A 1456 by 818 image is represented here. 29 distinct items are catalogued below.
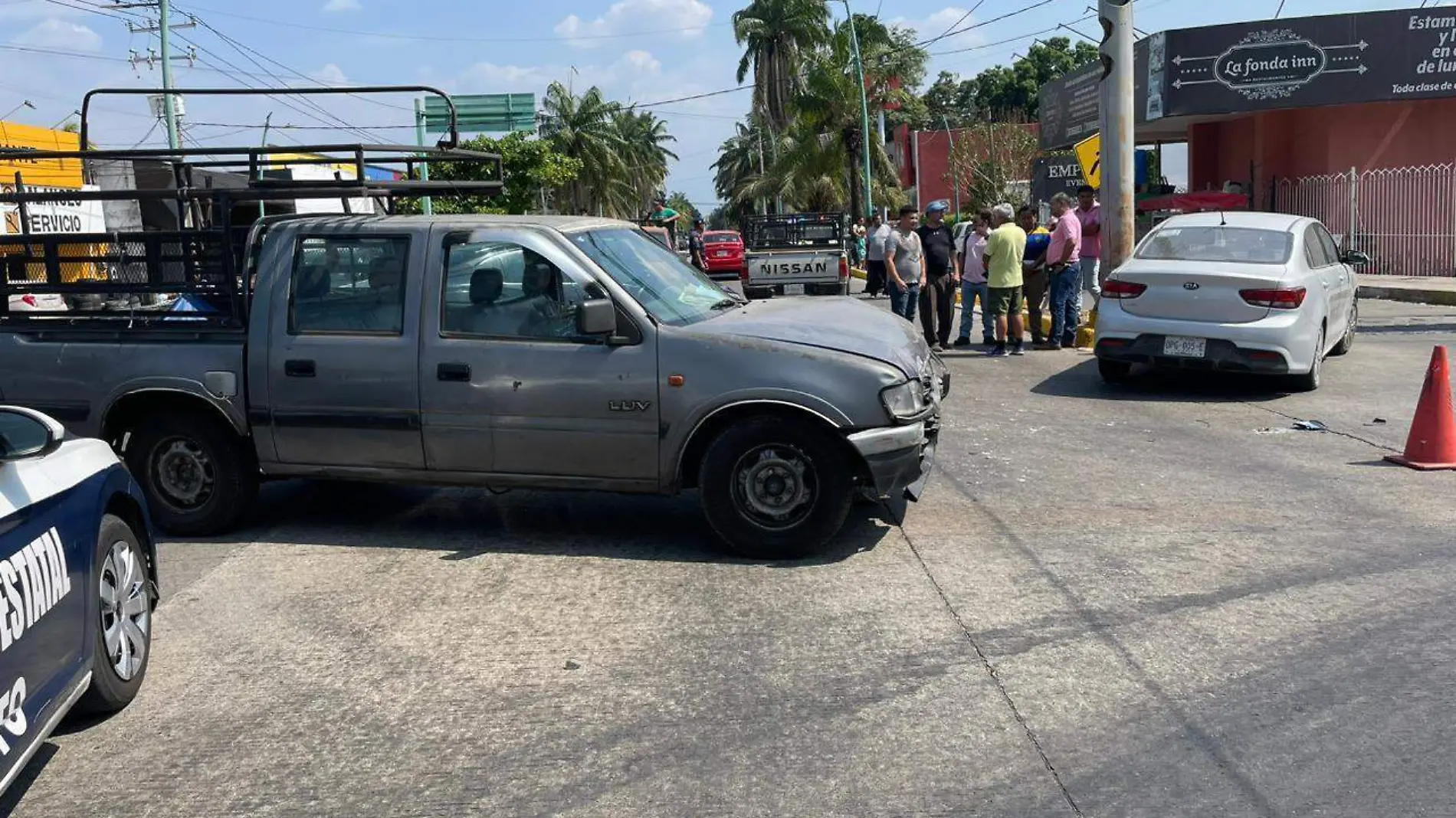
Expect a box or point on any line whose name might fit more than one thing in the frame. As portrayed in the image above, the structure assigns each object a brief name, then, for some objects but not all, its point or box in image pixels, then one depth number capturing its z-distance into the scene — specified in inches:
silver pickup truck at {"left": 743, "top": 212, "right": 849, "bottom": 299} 897.5
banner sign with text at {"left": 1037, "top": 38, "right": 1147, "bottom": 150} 1312.7
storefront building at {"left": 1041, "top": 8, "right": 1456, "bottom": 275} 943.7
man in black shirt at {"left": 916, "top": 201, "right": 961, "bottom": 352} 553.0
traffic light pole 582.6
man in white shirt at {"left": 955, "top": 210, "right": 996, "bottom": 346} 557.9
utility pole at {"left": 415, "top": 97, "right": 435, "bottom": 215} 1303.3
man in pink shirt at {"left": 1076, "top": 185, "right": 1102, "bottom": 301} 594.2
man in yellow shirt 528.4
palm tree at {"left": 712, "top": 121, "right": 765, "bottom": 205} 3690.9
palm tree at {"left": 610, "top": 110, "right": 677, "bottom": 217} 2810.0
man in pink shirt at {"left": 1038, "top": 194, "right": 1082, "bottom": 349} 525.9
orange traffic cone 317.4
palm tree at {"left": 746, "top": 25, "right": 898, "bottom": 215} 1674.5
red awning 948.0
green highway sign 1768.0
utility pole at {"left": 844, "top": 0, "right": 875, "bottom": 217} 1549.0
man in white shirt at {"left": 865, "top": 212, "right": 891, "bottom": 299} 604.3
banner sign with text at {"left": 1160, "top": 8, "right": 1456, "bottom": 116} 969.5
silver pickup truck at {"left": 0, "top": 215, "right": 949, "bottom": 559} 244.4
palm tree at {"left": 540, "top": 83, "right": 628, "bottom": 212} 2444.6
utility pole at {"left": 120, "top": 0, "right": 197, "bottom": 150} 1200.2
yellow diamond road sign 694.5
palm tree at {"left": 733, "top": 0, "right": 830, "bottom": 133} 2253.9
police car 144.3
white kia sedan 415.8
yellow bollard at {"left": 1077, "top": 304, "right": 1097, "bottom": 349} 570.6
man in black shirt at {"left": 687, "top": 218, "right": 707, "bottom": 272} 1194.0
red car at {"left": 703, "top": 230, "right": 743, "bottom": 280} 1567.4
